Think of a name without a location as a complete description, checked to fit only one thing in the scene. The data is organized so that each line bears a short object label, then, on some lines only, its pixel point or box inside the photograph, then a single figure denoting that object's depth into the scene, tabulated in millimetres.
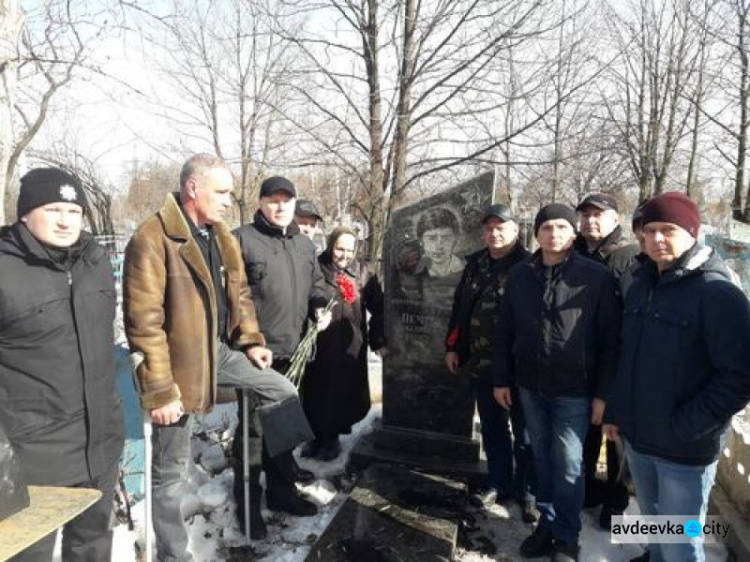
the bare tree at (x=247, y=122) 9179
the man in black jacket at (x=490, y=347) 3715
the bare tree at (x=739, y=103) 11340
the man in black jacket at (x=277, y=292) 3436
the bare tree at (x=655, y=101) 13445
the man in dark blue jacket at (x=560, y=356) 2971
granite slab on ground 3148
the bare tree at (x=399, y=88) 7469
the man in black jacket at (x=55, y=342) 2121
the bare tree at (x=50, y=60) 3637
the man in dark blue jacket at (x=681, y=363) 2197
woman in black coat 4301
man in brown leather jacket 2561
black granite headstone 4316
